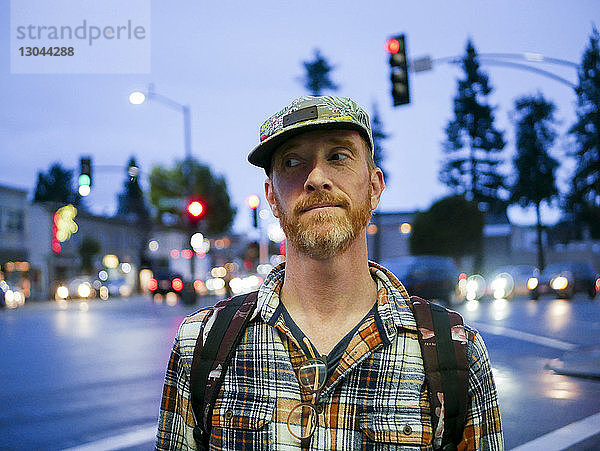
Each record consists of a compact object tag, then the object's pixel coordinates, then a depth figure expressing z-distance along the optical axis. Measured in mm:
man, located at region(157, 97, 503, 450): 2027
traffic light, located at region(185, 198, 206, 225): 16031
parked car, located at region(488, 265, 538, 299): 33219
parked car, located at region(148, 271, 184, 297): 37875
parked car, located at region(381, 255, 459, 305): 21969
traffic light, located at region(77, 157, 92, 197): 21312
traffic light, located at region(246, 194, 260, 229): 22688
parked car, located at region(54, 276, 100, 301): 47875
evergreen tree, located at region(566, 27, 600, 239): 13617
